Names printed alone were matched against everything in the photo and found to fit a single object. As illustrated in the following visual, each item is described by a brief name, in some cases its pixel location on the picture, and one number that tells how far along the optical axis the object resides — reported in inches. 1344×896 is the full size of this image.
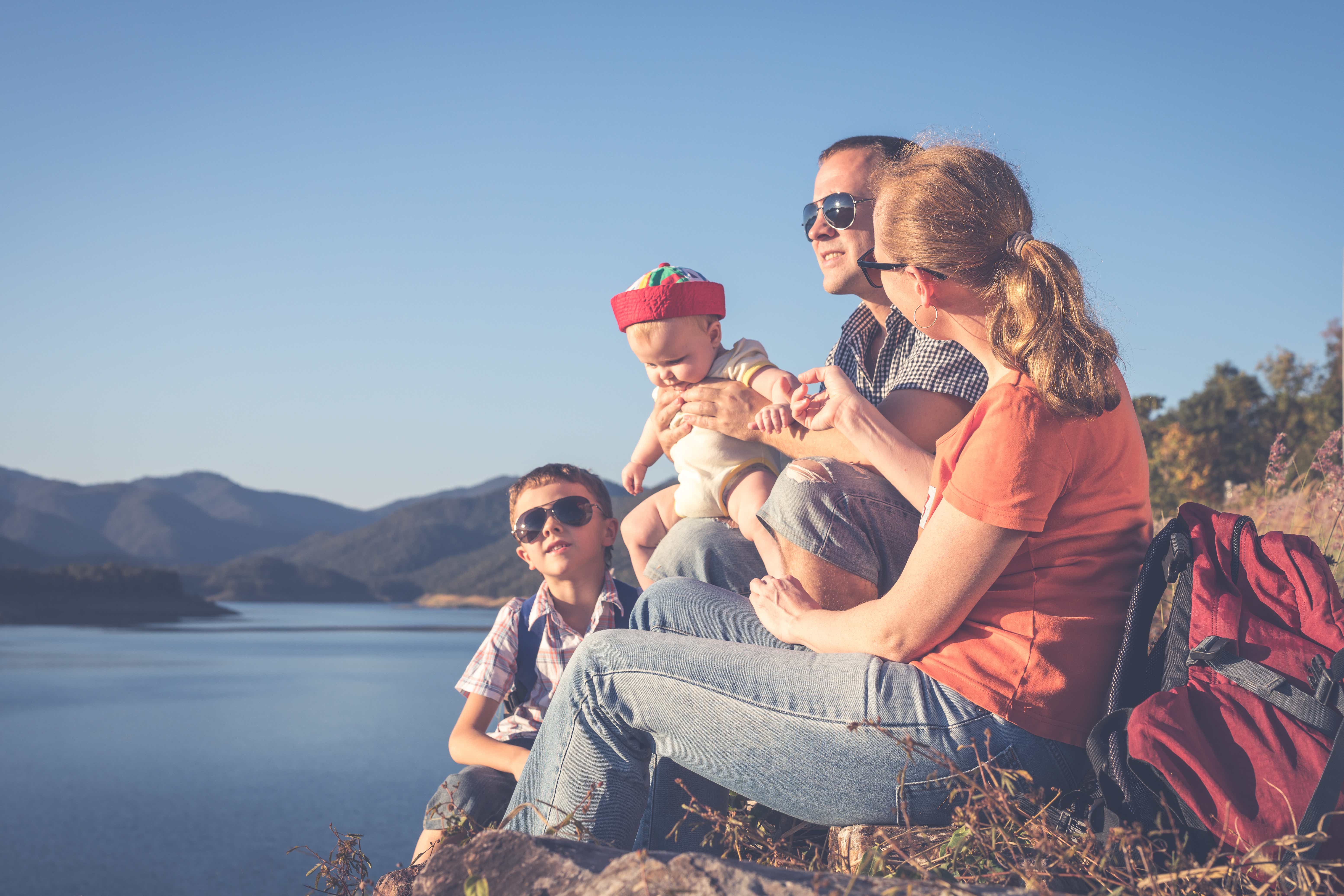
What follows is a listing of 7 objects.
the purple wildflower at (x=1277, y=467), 145.0
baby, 119.1
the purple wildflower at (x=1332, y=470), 134.3
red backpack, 51.9
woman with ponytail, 62.4
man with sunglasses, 87.7
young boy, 112.4
